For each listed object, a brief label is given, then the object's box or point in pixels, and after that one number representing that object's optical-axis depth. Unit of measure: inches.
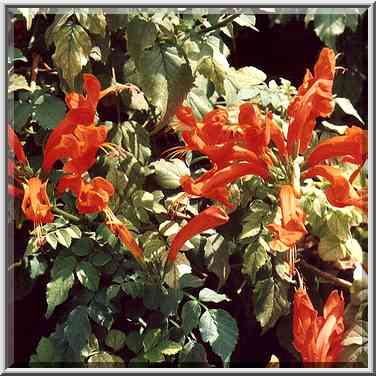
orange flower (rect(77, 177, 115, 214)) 79.8
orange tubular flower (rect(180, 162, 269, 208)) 80.0
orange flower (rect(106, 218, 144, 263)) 81.0
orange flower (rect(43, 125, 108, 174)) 80.1
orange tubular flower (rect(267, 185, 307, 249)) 75.7
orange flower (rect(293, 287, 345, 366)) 81.0
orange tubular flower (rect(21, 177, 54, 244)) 79.7
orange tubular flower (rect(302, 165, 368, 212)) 80.3
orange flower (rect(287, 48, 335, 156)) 79.9
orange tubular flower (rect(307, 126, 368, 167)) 81.6
